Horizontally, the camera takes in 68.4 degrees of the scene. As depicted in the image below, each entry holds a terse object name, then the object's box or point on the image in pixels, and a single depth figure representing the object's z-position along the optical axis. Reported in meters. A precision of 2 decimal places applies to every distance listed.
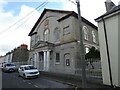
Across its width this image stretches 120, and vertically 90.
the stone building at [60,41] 13.12
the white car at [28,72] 10.89
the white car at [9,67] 16.35
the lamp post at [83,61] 5.15
